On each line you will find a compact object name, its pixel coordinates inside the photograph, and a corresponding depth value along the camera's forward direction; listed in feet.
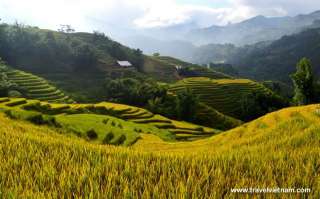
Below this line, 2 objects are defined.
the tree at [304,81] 136.56
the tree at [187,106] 213.05
